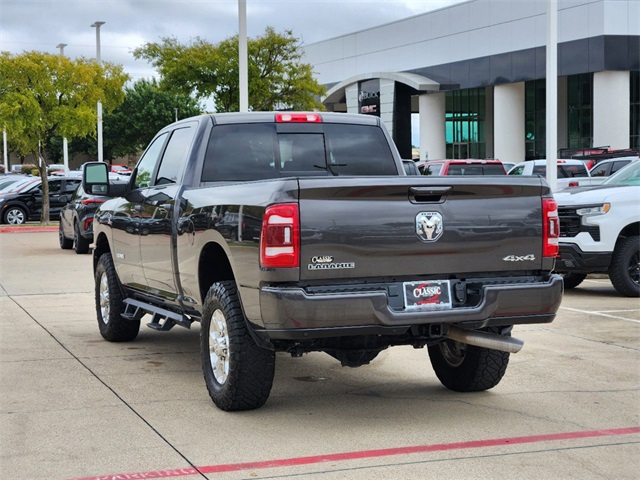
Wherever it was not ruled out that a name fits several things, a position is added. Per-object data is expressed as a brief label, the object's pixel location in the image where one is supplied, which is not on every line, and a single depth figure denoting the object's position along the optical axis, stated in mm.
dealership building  48375
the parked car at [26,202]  31844
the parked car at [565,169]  27750
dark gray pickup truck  6125
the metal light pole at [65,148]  51094
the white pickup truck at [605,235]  13125
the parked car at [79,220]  20641
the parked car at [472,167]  23781
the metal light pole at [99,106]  40156
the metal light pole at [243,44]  19625
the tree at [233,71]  45438
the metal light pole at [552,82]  18750
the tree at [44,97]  33500
